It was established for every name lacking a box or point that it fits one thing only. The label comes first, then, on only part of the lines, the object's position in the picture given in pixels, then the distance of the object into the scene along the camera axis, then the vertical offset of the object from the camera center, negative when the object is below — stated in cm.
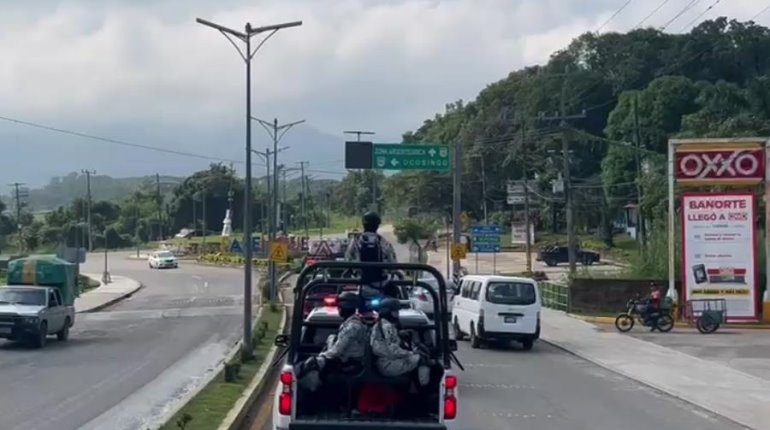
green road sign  4834 +338
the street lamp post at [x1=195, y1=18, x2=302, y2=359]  2755 +280
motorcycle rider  3719 -201
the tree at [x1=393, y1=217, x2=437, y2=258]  7775 +67
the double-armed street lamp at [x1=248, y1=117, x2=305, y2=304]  4675 +146
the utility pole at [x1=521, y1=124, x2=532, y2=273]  6128 +57
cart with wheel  3703 -221
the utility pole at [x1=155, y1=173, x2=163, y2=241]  14875 +359
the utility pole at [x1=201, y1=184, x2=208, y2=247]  12724 +422
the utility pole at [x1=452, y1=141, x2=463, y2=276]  4878 +195
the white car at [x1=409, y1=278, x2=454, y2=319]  2269 -109
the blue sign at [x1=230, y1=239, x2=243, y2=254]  4809 -23
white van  3042 -170
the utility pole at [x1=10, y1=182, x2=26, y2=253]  11546 +432
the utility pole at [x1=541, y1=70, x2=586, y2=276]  4819 +194
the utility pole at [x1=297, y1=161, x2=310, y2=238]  10770 +401
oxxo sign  3969 +249
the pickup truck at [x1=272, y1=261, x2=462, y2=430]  1052 -129
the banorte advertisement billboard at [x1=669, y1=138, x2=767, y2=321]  3931 +66
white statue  12150 +141
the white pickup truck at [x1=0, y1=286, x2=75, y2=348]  3183 -198
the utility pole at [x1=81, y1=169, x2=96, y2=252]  8986 +113
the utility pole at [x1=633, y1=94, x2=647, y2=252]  6922 +536
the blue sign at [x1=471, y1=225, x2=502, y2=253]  5038 +11
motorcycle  3719 -240
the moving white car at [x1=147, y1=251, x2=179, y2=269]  9931 -157
